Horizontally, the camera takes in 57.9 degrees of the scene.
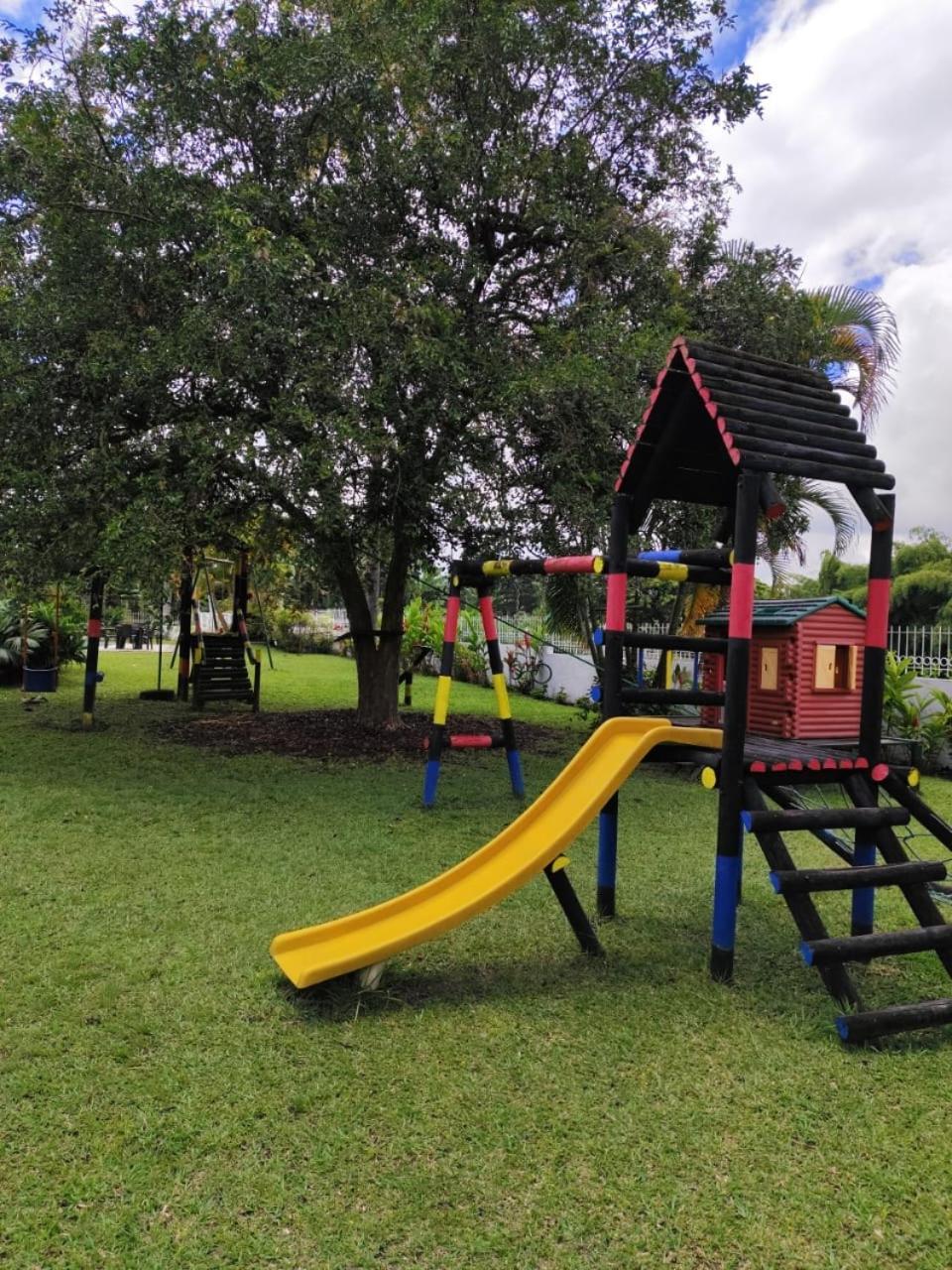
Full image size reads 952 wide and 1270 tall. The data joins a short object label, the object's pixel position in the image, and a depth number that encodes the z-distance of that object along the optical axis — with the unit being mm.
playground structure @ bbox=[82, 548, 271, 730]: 12094
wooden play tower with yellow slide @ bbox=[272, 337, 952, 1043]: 3395
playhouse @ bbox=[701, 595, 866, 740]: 6746
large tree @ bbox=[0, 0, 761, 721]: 7078
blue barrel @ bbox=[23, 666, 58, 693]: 13477
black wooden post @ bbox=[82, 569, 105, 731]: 10031
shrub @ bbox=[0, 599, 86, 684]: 14312
